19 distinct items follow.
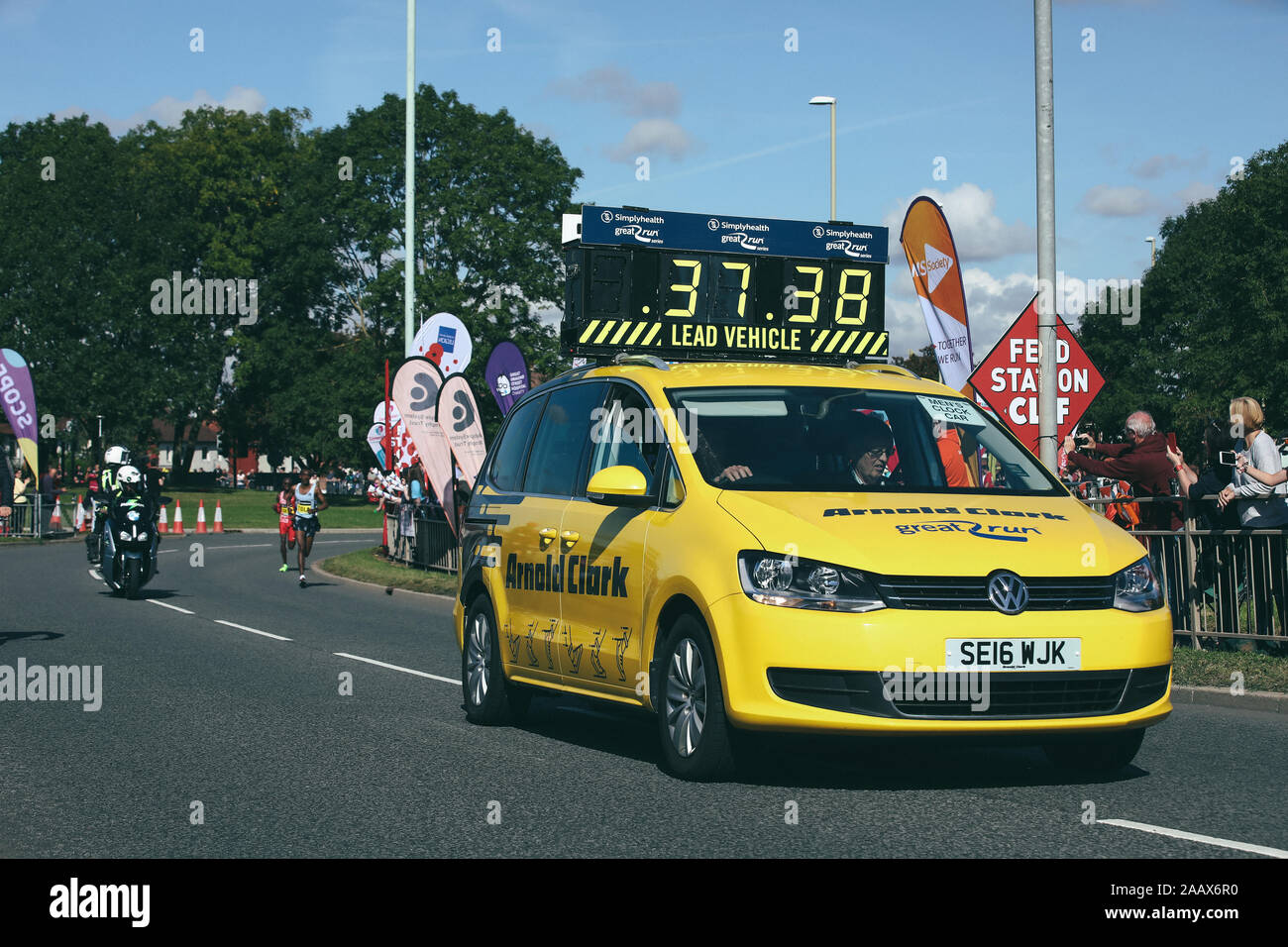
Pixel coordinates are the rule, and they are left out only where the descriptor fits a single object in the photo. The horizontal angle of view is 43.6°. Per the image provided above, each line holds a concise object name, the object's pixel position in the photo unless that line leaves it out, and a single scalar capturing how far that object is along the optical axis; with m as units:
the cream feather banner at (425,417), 23.25
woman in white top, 12.72
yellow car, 6.91
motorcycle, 22.62
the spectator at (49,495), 44.72
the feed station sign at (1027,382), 15.34
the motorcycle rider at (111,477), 22.80
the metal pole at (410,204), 32.19
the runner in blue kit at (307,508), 26.44
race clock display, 12.20
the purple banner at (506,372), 23.56
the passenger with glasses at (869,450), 8.14
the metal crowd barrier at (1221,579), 12.78
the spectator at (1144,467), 14.53
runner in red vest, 27.98
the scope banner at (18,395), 33.44
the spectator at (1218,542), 13.20
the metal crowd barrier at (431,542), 26.30
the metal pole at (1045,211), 14.78
